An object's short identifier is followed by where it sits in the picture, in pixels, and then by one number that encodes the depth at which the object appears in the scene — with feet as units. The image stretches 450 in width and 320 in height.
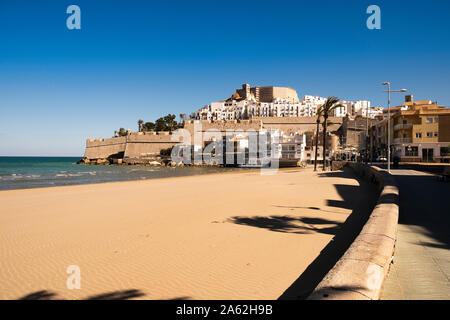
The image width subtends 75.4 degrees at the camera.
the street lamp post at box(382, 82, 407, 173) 72.45
